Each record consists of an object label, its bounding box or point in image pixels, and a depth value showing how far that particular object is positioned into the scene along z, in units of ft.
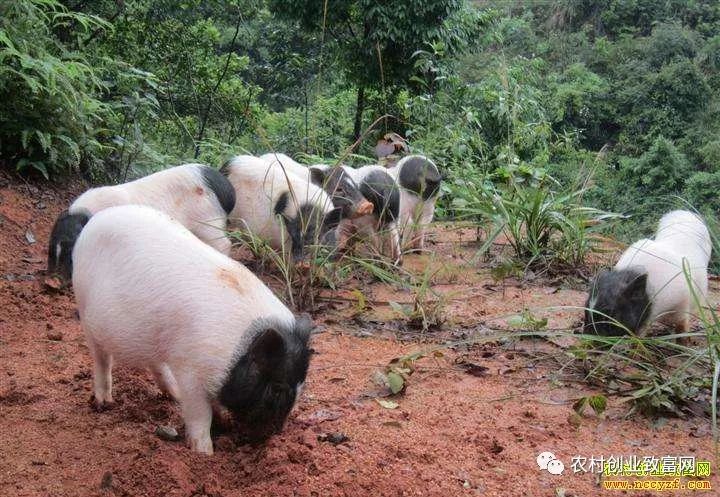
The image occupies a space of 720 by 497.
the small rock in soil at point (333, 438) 9.59
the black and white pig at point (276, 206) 18.40
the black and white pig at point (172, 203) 16.17
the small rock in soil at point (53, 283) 16.03
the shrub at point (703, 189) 47.67
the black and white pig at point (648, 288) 13.84
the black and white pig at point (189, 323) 8.75
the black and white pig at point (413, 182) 23.75
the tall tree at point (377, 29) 43.11
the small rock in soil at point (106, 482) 8.23
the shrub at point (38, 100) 20.42
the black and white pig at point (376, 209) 20.88
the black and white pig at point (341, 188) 20.39
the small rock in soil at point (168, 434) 9.60
